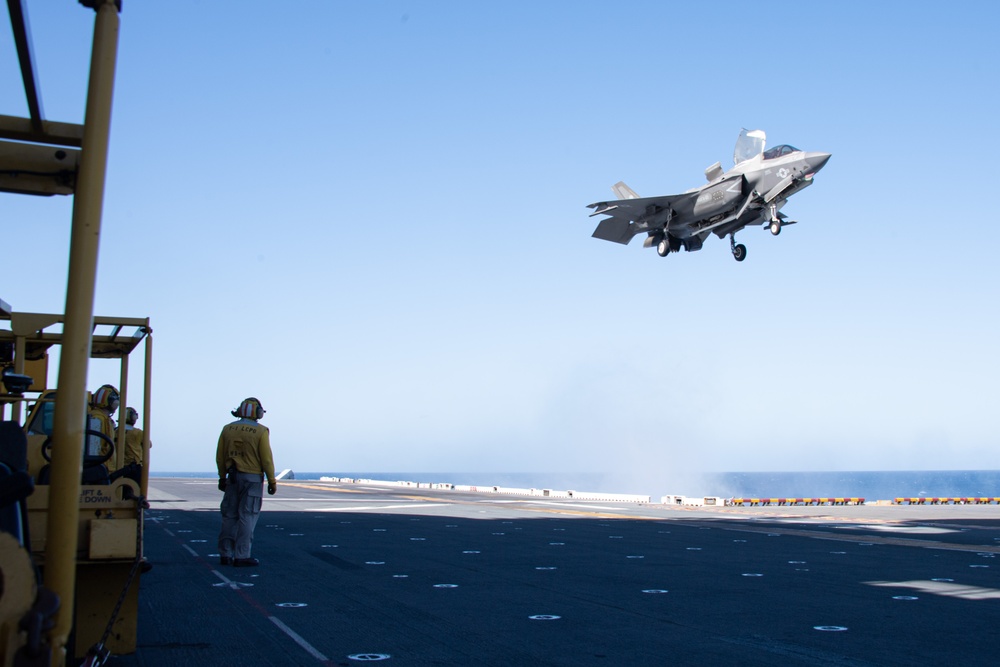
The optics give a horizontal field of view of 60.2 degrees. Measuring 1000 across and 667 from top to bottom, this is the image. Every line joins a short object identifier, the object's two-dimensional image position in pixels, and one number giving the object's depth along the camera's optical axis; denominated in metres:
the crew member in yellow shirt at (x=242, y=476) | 11.76
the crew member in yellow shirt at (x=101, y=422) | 7.09
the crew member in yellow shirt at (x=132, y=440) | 11.13
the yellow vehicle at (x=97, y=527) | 5.49
